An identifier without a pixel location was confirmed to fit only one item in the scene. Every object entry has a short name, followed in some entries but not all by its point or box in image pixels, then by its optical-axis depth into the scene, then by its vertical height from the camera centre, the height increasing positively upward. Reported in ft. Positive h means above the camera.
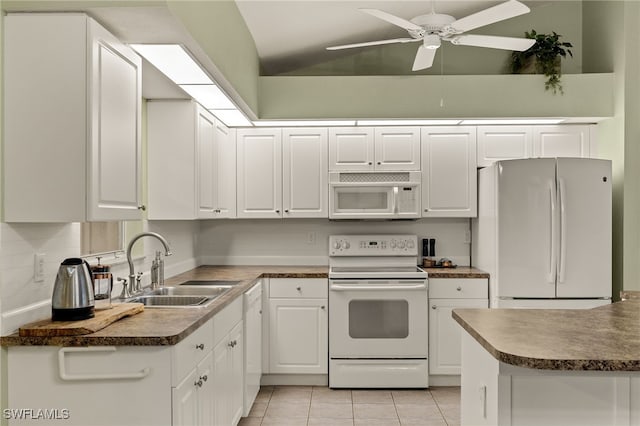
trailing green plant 13.87 +4.08
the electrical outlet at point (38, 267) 7.06 -0.74
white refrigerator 12.62 -0.42
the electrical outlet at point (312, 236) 16.17 -0.71
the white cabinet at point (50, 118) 6.50 +1.15
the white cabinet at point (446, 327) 13.67 -2.92
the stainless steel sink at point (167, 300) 9.77 -1.66
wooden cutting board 6.39 -1.40
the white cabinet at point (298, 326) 13.73 -2.92
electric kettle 6.86 -1.04
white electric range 13.52 -3.01
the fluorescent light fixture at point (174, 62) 7.84 +2.41
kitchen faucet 9.28 -1.23
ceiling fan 8.53 +3.14
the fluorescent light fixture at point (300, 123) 14.33 +2.44
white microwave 14.55 +0.48
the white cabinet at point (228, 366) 8.84 -2.78
